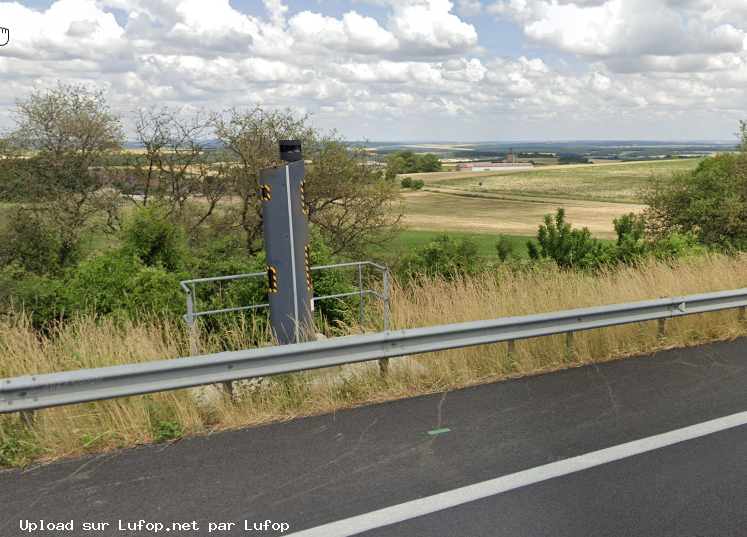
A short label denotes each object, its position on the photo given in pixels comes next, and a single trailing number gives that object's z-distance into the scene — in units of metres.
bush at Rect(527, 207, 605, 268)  21.95
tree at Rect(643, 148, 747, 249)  24.28
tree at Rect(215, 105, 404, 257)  19.95
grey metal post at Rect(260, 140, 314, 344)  6.61
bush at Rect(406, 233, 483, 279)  22.62
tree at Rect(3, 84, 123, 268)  18.67
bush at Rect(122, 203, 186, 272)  12.80
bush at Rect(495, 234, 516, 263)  32.71
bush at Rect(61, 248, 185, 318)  10.86
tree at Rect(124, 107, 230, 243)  20.41
